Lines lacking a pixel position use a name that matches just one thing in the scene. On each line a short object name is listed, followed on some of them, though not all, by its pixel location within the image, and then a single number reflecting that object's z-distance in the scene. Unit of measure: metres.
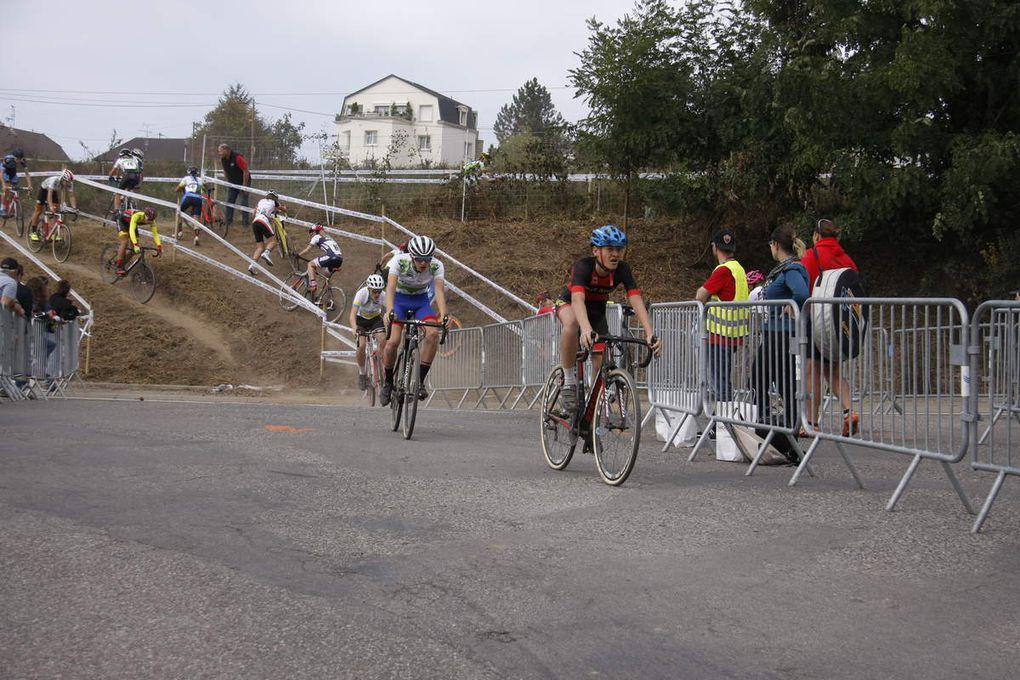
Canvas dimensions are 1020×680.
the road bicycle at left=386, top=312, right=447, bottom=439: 11.89
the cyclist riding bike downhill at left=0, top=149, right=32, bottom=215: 32.58
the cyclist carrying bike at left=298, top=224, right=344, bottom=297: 26.03
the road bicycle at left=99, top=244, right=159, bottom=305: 28.44
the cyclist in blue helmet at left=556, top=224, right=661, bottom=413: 8.74
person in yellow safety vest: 9.98
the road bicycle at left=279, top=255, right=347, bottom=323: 27.14
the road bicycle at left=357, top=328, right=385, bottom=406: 19.19
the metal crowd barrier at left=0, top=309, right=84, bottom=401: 18.03
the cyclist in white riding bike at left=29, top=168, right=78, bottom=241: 30.44
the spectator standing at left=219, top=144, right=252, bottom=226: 32.69
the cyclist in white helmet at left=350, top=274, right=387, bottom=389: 18.95
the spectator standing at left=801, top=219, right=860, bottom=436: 8.92
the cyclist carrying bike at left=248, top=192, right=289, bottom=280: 27.69
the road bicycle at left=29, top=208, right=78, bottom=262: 30.70
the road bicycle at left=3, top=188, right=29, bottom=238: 33.16
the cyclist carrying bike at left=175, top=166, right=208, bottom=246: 31.40
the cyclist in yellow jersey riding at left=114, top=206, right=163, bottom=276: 26.83
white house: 89.44
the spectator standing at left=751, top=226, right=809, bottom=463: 9.13
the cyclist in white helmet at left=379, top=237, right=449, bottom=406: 11.97
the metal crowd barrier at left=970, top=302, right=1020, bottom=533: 6.90
